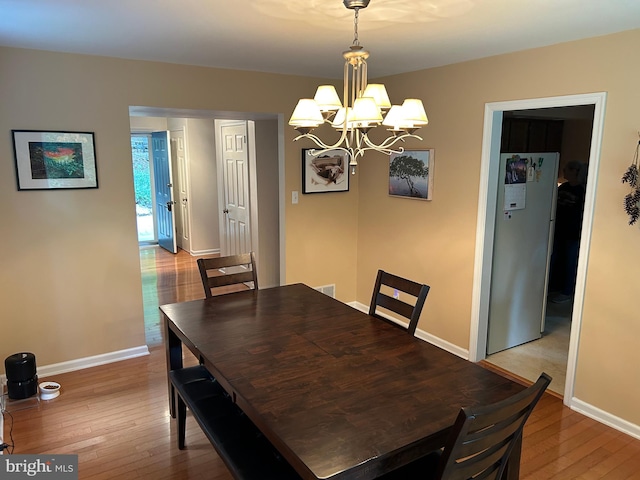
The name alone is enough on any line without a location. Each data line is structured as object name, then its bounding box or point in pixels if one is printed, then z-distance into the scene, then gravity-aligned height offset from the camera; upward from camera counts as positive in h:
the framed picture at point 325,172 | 4.34 -0.02
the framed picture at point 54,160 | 3.09 +0.06
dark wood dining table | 1.46 -0.85
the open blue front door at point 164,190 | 7.31 -0.36
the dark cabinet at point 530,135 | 3.97 +0.33
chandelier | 1.89 +0.26
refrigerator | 3.61 -0.63
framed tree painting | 3.82 -0.03
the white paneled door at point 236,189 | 5.44 -0.25
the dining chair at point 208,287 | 2.47 -0.78
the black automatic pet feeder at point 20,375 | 3.01 -1.37
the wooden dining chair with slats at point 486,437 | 1.36 -0.84
